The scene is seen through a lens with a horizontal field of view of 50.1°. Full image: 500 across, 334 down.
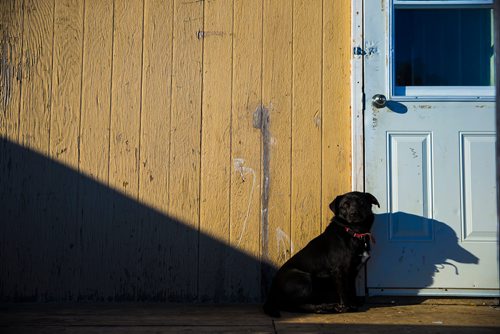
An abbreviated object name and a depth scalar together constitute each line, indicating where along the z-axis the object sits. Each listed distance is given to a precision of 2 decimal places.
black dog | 3.44
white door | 3.67
